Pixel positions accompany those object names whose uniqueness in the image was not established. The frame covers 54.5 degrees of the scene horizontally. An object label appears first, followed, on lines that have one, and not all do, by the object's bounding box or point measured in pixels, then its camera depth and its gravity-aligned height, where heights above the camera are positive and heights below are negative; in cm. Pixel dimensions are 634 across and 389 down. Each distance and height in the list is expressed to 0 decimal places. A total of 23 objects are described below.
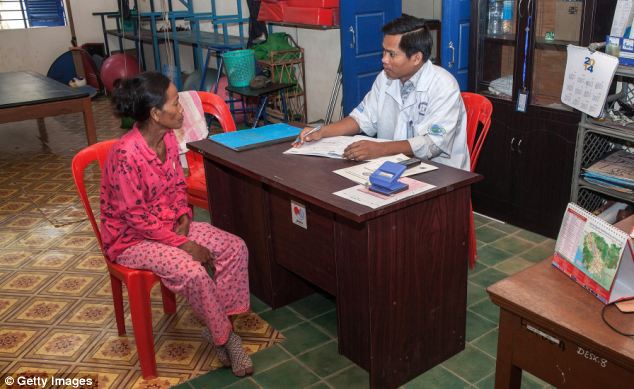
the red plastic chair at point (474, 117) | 304 -65
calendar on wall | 293 -49
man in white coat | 266 -54
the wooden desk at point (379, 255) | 220 -100
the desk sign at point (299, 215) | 260 -92
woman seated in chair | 236 -87
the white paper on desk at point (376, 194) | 208 -70
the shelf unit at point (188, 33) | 658 -49
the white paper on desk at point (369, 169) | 233 -69
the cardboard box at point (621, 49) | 288 -34
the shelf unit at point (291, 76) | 602 -84
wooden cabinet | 340 -73
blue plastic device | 214 -65
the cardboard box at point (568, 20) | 330 -23
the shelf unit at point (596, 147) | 302 -89
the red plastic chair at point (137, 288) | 245 -112
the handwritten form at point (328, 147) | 265 -68
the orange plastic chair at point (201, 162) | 337 -94
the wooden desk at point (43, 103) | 491 -80
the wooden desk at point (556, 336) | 139 -80
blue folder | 288 -68
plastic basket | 575 -68
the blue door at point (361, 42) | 493 -44
